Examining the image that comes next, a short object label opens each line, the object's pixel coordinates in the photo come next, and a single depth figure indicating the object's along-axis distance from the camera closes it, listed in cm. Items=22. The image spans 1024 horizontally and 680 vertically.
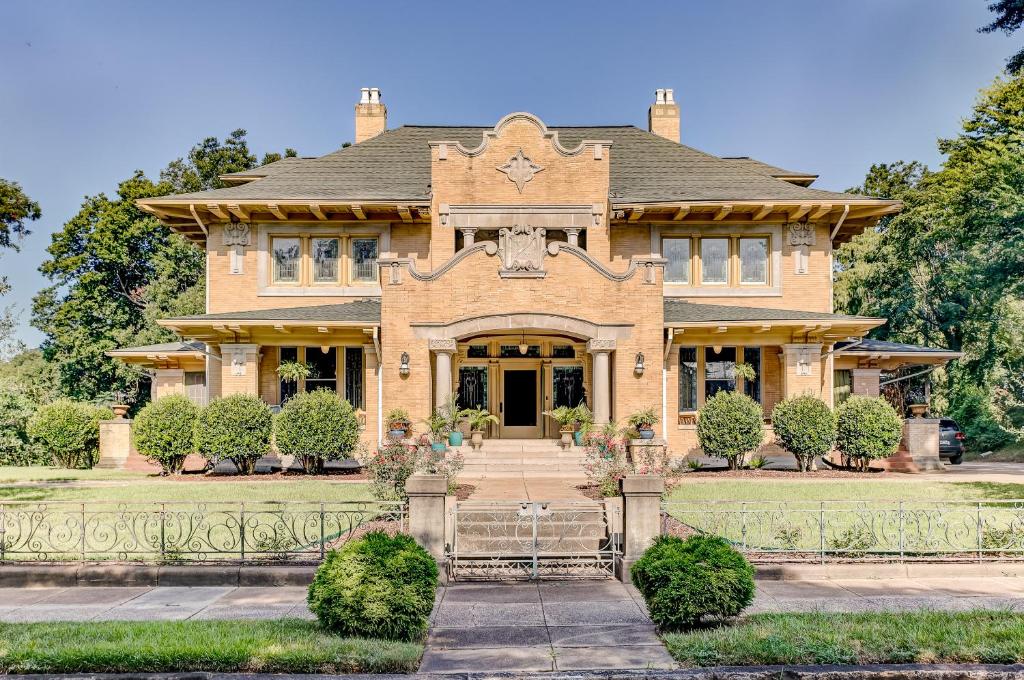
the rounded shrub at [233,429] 1997
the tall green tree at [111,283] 4344
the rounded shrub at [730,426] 2061
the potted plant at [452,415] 2078
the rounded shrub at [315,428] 1991
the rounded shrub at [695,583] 731
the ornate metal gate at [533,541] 1022
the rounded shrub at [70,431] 2533
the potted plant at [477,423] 2169
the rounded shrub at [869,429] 2048
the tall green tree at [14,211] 1730
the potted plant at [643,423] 1994
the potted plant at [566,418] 2161
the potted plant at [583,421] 2093
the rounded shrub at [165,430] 2047
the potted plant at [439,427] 2047
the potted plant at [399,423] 1931
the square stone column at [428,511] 998
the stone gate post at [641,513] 1007
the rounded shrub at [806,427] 2055
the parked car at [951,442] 2778
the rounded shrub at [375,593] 717
